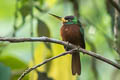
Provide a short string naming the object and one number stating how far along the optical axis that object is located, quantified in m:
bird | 6.37
